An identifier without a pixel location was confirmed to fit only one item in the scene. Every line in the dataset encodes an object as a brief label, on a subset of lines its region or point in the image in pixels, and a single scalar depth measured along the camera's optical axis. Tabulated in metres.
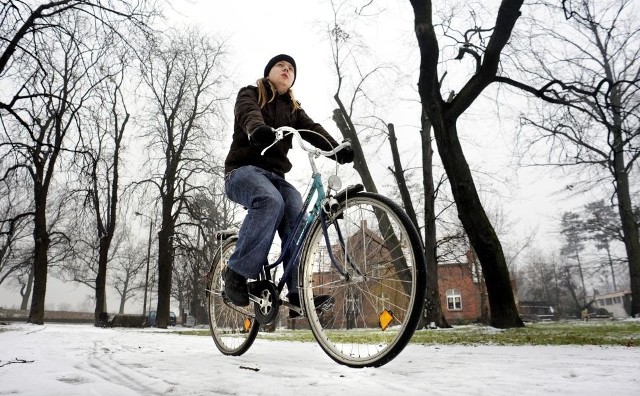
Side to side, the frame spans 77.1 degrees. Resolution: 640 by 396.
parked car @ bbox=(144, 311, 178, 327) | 33.79
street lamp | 18.02
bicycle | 2.19
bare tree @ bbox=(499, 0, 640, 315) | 7.32
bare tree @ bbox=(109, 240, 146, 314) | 53.00
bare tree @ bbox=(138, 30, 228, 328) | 18.59
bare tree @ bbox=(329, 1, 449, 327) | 12.54
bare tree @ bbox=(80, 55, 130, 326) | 20.77
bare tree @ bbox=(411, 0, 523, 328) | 7.18
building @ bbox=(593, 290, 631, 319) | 62.12
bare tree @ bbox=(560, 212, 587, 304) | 64.12
